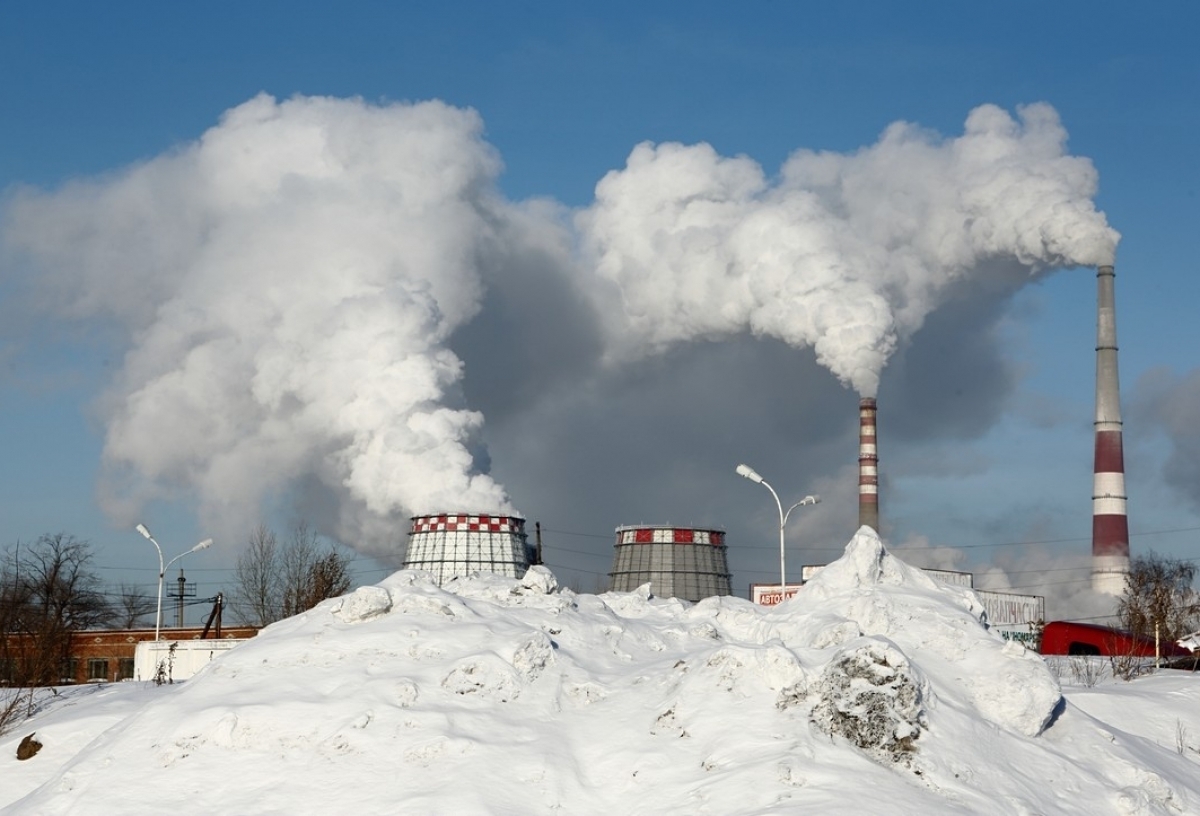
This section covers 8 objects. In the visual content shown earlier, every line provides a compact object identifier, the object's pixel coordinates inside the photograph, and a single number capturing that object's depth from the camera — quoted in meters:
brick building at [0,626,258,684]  66.88
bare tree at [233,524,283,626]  76.75
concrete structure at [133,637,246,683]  46.31
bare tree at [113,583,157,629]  94.00
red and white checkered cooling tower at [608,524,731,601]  76.19
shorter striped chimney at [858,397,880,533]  72.81
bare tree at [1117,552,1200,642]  35.38
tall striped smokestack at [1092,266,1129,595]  80.44
